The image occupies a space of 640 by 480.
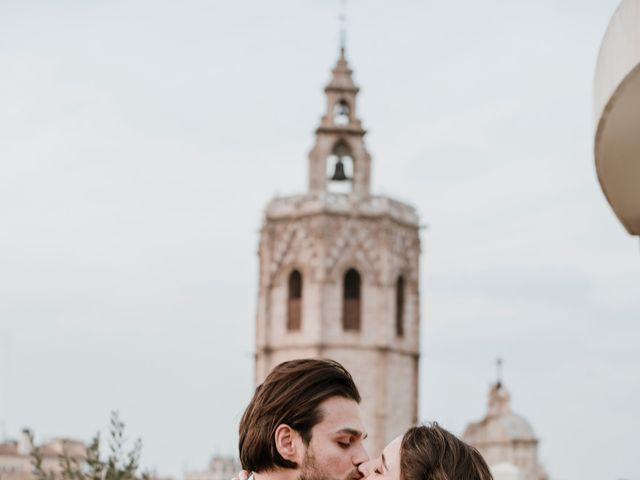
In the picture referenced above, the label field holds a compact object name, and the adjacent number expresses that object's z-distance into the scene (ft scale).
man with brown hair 10.40
